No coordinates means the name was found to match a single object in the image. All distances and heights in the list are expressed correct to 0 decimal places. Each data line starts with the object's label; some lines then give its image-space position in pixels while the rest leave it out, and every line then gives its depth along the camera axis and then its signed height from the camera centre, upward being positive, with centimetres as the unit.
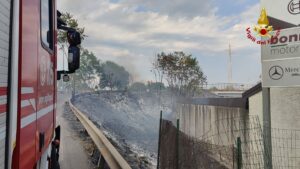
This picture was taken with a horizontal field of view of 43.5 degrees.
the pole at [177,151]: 763 -124
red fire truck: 250 +7
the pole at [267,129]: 730 -80
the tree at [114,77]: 11288 +414
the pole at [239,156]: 588 -105
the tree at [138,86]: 9291 +116
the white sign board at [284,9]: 768 +168
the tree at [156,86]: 6569 +80
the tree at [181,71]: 5675 +298
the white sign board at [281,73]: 743 +34
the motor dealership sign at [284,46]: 740 +88
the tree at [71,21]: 2822 +550
